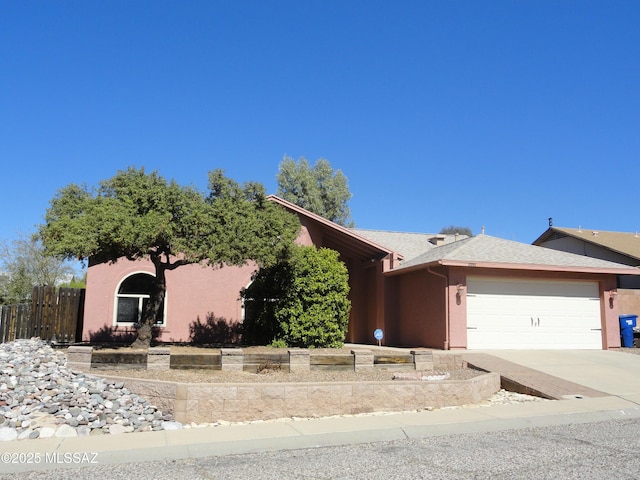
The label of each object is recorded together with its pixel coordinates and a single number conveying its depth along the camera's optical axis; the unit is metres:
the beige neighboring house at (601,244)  28.80
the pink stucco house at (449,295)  16.59
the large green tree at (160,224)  11.05
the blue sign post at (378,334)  16.61
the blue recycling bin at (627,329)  18.39
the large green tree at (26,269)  26.81
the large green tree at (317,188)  41.88
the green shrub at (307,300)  14.53
